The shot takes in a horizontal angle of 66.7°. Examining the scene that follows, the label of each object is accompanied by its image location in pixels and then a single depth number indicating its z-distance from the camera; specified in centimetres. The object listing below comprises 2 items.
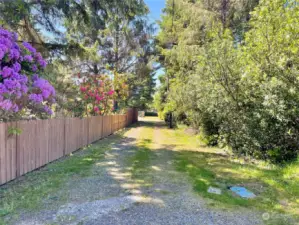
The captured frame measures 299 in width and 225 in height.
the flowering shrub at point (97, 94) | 1017
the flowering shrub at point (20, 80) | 411
